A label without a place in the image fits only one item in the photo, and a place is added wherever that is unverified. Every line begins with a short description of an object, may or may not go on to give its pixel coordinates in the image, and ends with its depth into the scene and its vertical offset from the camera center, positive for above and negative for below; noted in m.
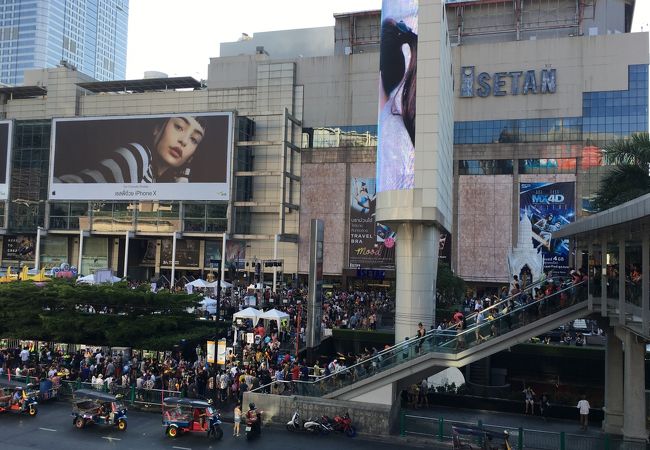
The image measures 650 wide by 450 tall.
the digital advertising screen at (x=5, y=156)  70.12 +10.63
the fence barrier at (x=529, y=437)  18.48 -6.06
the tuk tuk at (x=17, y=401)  22.50 -6.10
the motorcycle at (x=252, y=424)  20.36 -6.10
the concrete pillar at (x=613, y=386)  22.11 -4.78
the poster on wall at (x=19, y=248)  70.81 -0.45
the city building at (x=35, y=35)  166.50 +61.55
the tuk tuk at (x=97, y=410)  21.19 -5.98
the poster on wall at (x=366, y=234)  61.03 +2.15
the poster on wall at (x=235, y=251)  65.12 -0.08
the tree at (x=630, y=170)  23.62 +3.81
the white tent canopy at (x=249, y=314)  34.00 -3.71
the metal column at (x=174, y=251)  63.17 -0.26
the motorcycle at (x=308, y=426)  21.12 -6.32
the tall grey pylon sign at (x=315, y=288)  28.92 -1.78
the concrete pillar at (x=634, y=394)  19.52 -4.50
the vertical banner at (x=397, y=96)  27.77 +7.86
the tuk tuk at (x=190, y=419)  20.48 -5.99
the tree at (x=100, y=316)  30.19 -3.78
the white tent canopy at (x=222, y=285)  46.55 -2.86
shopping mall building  58.00 +11.32
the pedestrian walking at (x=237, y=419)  20.95 -6.09
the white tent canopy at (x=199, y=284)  45.59 -2.72
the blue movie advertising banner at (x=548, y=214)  55.38 +4.49
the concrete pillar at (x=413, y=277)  27.77 -1.02
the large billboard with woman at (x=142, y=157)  63.72 +10.14
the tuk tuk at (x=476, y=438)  18.22 -5.76
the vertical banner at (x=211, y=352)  26.66 -4.71
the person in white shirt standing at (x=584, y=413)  22.59 -5.90
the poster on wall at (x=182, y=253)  68.19 -0.45
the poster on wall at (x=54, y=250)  71.06 -0.63
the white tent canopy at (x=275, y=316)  33.78 -3.73
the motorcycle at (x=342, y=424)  21.14 -6.24
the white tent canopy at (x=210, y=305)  39.12 -3.73
